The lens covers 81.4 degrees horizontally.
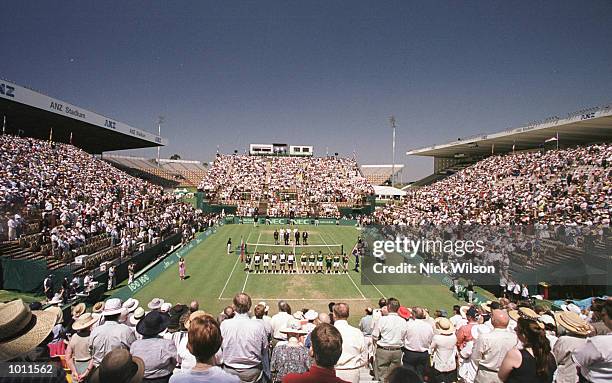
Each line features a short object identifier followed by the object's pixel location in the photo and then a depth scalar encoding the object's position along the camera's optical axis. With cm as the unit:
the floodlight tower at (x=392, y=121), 6606
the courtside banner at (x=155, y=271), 1642
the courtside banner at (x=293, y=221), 4344
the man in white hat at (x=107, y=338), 452
